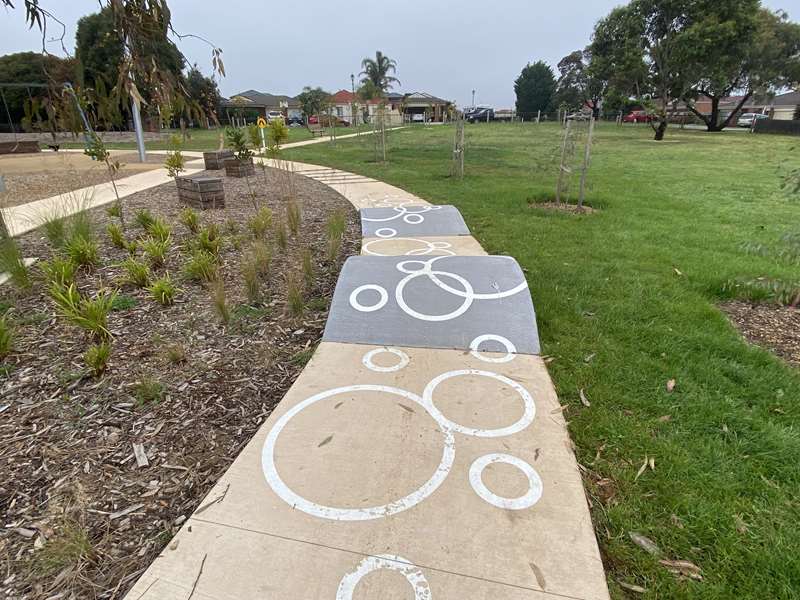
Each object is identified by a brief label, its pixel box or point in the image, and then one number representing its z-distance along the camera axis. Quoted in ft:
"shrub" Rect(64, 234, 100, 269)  11.69
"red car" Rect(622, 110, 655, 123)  134.06
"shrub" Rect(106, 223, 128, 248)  13.43
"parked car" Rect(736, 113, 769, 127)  119.03
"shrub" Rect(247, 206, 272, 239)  14.88
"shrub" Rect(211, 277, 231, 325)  9.52
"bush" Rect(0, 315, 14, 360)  8.09
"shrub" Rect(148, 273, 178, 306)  10.23
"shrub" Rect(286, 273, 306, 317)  10.28
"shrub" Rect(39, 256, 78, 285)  10.15
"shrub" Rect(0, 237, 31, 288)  10.41
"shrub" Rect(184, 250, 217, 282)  11.36
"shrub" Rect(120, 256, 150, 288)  10.96
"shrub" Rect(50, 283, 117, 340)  8.54
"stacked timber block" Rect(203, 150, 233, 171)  33.81
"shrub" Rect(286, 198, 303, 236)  16.16
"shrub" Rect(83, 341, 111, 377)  7.68
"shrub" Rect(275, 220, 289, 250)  14.37
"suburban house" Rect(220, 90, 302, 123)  181.39
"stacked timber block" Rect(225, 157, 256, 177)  29.81
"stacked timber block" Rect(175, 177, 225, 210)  19.70
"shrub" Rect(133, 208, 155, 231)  15.28
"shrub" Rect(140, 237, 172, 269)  12.26
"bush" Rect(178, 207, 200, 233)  15.21
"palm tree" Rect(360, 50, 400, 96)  164.04
